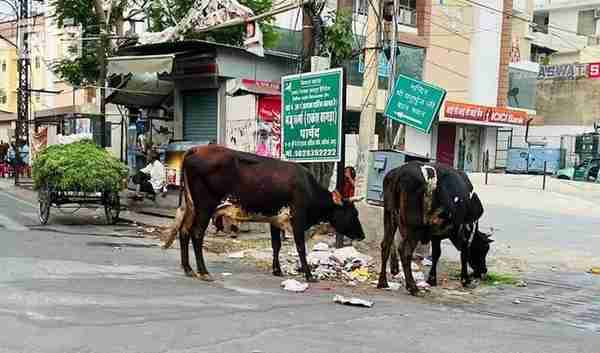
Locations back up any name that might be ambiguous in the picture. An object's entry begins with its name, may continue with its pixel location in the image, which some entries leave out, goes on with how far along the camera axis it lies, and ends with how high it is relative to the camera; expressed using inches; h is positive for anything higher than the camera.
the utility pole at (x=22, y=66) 992.9 +97.9
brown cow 338.3 -31.5
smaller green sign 410.0 +24.1
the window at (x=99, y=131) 826.2 -2.3
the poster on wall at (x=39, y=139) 1169.2 -22.1
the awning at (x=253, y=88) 617.9 +45.7
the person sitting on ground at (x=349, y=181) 486.9 -35.2
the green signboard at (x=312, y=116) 404.2 +13.2
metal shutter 657.6 +17.8
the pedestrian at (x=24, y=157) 1111.5 -54.0
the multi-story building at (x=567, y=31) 1899.6 +361.6
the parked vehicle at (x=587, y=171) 1217.4 -53.1
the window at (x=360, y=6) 998.7 +215.5
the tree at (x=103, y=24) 721.0 +129.2
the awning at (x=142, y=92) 726.5 +45.5
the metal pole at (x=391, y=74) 475.8 +51.8
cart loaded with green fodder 504.1 -38.8
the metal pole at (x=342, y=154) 395.5 -11.2
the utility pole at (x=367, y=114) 434.0 +16.3
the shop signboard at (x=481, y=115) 1234.6 +53.5
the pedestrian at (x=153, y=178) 634.8 -47.9
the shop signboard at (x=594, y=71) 1568.2 +183.9
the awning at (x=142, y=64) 599.5 +65.7
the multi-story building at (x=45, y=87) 943.7 +98.9
